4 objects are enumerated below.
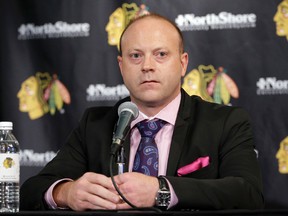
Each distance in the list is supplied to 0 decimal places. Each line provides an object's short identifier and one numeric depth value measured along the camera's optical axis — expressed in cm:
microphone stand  241
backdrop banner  414
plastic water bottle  239
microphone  226
